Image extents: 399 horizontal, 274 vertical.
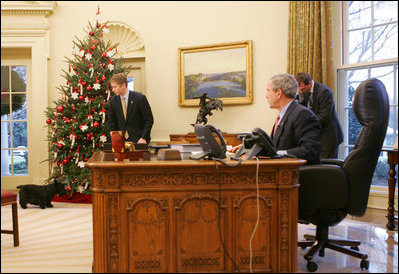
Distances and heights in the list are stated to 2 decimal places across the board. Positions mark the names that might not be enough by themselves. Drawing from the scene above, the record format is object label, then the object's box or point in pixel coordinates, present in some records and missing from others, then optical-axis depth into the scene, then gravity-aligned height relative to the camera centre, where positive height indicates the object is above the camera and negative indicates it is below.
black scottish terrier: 4.98 -0.90
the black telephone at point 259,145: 2.33 -0.11
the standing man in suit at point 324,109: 4.24 +0.19
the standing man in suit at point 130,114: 4.76 +0.16
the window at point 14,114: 6.78 +0.24
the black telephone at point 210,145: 2.29 -0.11
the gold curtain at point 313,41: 5.36 +1.22
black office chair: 2.53 -0.33
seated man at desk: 2.60 +0.01
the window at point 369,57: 5.00 +0.96
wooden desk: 2.16 -0.52
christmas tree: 5.50 +0.13
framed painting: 6.11 +0.89
